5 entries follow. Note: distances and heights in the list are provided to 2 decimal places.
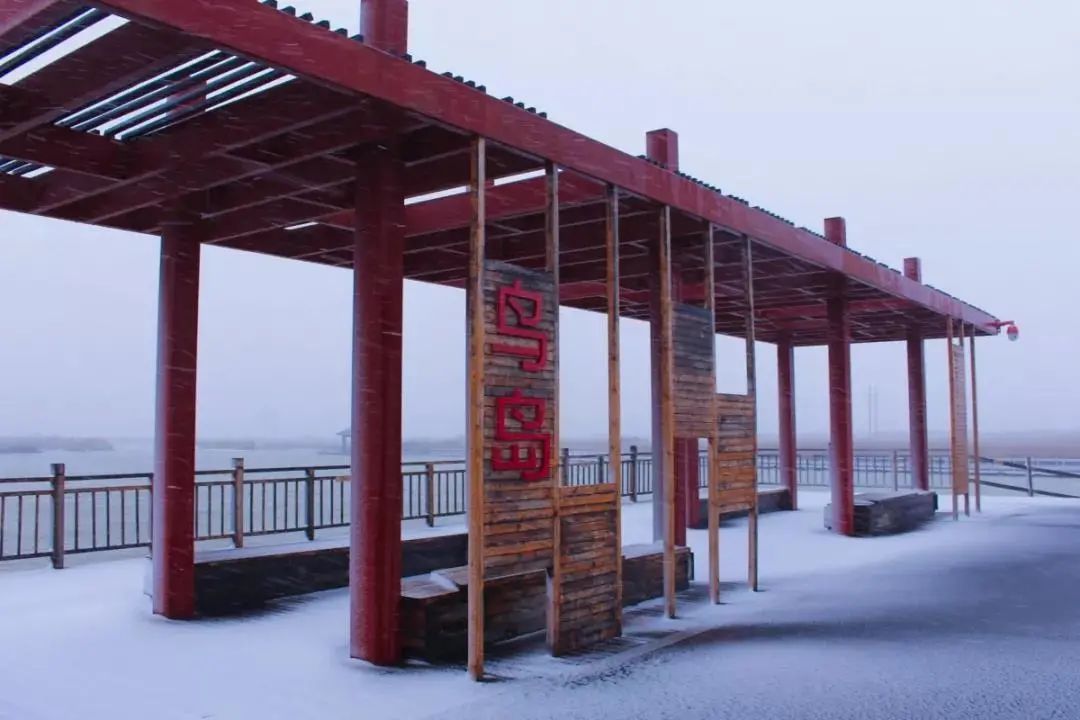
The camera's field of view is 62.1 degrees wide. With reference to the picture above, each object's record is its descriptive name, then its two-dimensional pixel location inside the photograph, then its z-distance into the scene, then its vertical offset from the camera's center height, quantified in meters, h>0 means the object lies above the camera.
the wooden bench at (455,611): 7.18 -1.56
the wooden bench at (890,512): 15.67 -1.68
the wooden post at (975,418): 19.70 +0.07
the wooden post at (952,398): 18.31 +0.48
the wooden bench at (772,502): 18.30 -1.73
